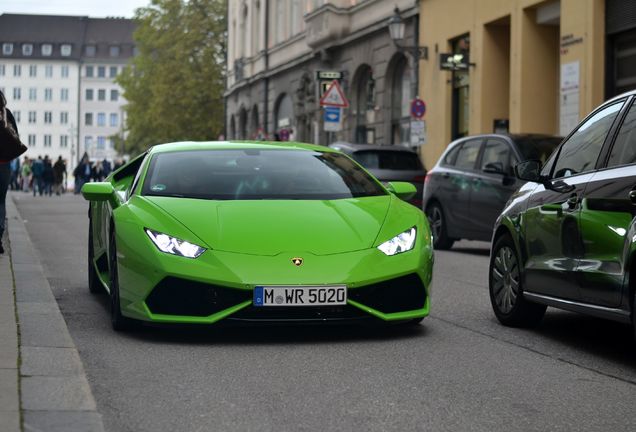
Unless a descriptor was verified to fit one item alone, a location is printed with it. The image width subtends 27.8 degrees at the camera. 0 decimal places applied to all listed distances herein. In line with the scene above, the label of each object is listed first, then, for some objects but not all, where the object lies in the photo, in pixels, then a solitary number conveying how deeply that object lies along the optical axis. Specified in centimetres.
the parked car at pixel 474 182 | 1633
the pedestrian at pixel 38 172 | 5178
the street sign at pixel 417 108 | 2847
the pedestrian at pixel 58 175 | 5453
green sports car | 733
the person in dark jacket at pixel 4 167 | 1204
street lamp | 3061
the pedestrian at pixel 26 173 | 6428
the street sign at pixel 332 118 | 3002
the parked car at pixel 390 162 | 2231
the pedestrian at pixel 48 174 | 5244
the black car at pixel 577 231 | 676
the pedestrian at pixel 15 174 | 5828
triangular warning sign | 2958
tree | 6900
